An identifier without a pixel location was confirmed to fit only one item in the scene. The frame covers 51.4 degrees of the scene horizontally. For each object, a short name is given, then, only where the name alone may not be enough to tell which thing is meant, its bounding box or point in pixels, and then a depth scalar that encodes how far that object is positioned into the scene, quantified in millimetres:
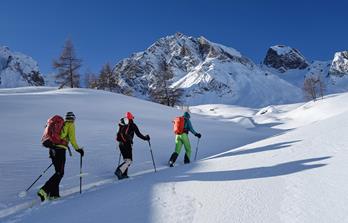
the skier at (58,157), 7776
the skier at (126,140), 9867
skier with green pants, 12188
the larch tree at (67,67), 47156
